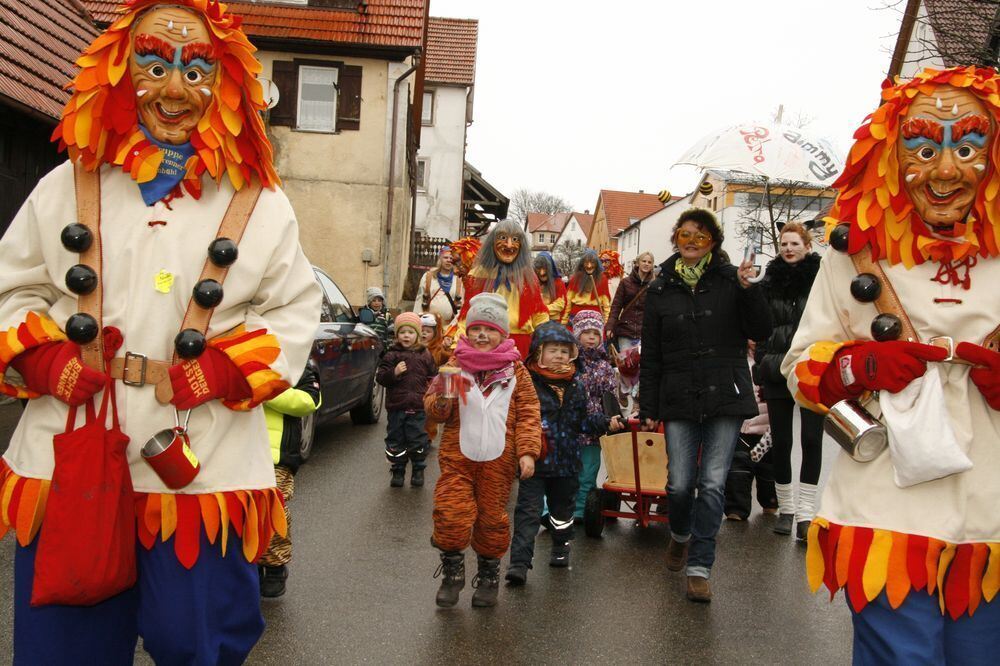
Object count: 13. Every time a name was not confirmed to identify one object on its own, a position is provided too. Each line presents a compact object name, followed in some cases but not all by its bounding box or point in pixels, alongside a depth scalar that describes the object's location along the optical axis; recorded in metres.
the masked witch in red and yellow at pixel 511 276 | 7.20
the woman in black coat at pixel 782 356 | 6.54
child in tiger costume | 5.09
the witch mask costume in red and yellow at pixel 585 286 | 10.84
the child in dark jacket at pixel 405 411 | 8.15
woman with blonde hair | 10.68
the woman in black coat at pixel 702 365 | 5.30
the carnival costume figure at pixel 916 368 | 2.92
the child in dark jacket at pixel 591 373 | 6.56
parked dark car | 8.45
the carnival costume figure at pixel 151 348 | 2.73
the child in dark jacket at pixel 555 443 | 5.63
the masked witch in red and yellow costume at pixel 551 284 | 9.04
